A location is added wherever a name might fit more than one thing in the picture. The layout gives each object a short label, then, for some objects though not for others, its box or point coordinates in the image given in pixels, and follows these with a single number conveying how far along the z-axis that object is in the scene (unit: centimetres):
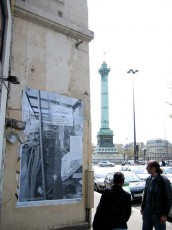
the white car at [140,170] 1775
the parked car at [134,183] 1272
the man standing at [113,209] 393
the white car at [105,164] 5250
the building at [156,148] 12569
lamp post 3005
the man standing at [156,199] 490
